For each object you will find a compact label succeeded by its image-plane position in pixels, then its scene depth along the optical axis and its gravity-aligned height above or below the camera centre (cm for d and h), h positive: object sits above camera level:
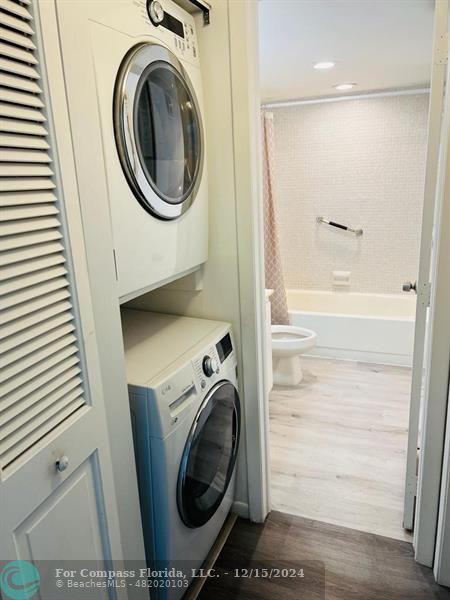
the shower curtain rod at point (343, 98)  358 +76
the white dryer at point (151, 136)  114 +17
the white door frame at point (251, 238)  152 -18
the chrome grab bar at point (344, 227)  401 -37
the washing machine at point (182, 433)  131 -77
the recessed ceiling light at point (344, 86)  339 +78
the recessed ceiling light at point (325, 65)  269 +76
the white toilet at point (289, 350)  306 -112
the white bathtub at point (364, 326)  349 -116
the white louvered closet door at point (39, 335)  73 -26
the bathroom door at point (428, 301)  141 -41
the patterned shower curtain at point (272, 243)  372 -47
